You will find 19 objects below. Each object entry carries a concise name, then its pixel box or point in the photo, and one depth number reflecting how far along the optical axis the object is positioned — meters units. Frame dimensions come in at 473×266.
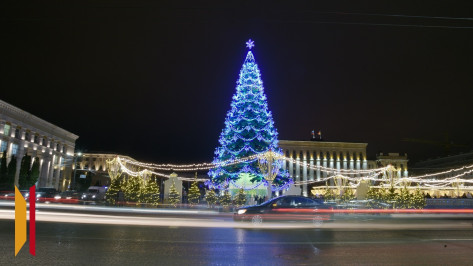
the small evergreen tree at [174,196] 33.59
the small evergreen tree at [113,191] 33.03
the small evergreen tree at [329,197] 43.83
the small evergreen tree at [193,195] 36.72
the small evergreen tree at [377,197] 29.72
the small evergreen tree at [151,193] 33.62
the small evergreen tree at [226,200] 31.33
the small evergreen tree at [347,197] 39.91
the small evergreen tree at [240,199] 30.94
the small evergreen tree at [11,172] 47.29
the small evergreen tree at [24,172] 52.38
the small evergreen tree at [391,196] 33.88
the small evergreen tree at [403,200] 33.66
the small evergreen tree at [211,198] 32.90
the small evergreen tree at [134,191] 33.56
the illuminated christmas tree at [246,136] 36.12
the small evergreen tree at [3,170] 46.69
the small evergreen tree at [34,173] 53.35
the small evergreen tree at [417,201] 34.12
